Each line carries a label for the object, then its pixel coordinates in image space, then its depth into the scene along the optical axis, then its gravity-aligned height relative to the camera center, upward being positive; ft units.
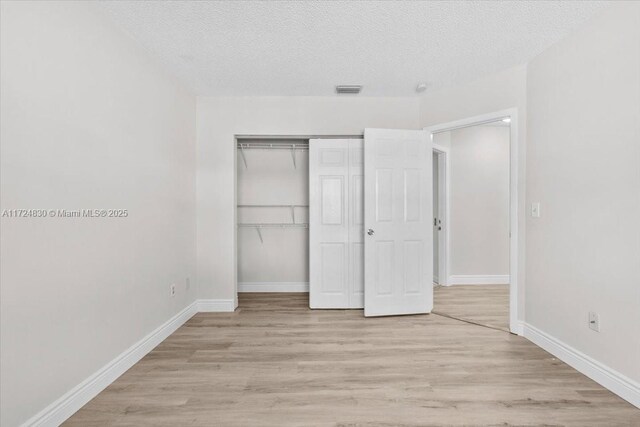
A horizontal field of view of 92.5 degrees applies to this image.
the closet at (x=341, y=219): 11.41 -0.32
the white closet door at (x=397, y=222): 11.36 -0.37
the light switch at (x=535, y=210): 8.99 +0.05
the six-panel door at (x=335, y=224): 12.29 -0.48
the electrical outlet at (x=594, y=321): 7.09 -2.56
